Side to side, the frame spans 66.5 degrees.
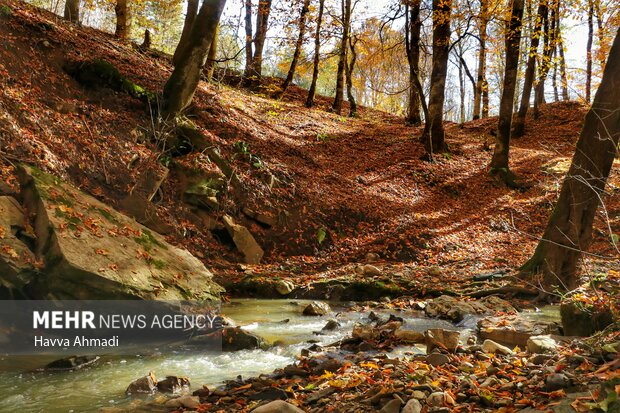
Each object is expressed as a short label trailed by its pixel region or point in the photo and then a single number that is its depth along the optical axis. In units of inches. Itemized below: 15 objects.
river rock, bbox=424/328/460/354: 204.2
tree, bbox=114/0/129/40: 624.7
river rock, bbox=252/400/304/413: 144.1
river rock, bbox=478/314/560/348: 229.6
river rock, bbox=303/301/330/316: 320.2
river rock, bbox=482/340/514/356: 195.4
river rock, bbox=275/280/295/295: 364.8
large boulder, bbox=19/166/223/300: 237.3
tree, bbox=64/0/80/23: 575.5
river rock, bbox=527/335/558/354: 182.1
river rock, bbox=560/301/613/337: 203.4
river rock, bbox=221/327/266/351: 244.2
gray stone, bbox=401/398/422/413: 132.9
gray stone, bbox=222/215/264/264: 418.0
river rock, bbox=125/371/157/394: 183.3
